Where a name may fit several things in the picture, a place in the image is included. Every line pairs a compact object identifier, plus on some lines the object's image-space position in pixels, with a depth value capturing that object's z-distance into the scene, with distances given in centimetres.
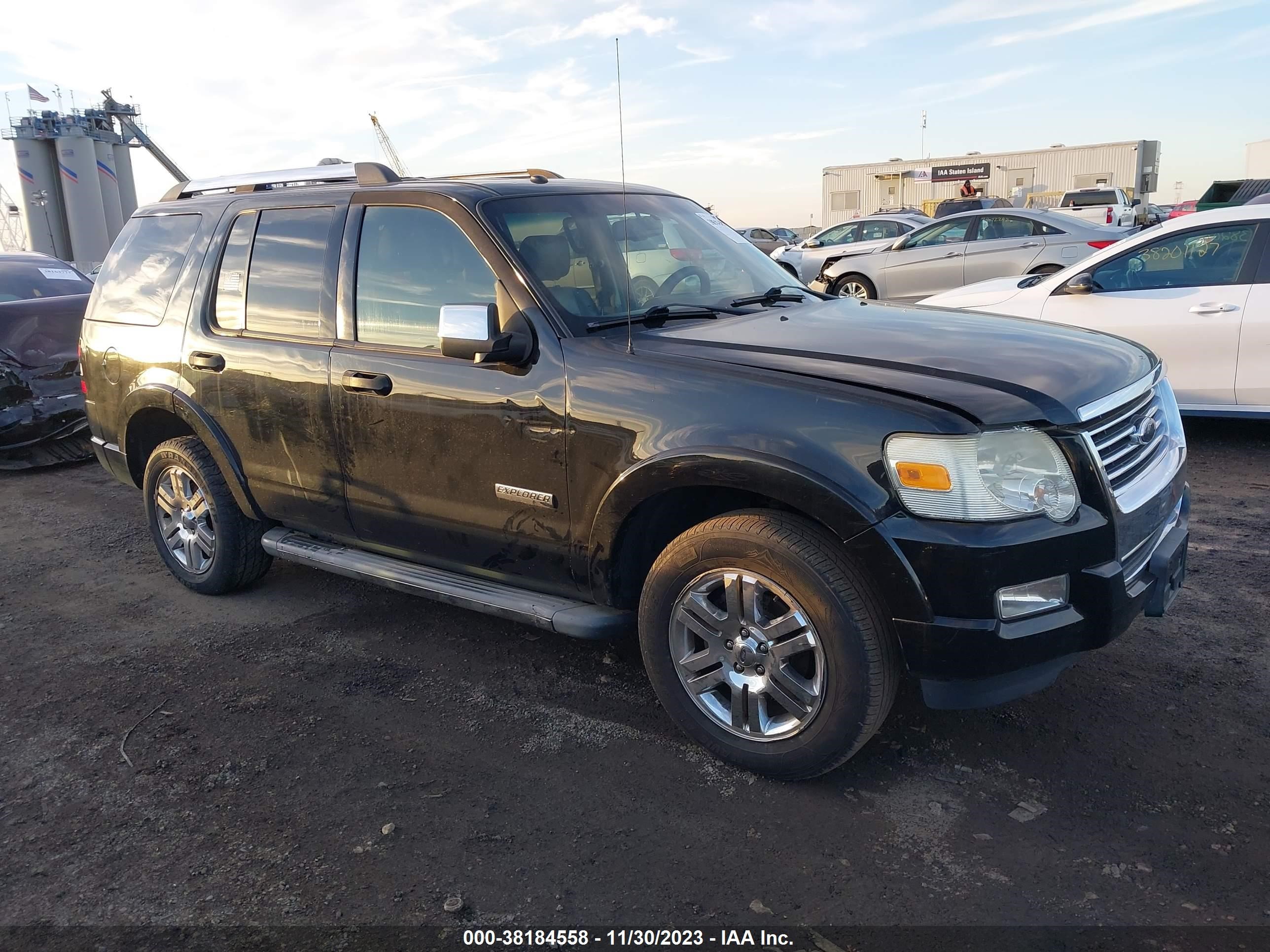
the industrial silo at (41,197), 4703
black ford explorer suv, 270
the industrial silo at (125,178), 5034
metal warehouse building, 4581
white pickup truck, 2000
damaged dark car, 750
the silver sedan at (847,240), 1683
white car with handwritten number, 645
